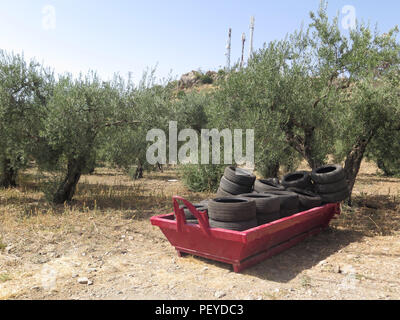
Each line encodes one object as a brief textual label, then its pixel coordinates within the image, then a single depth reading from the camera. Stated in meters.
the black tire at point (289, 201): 6.60
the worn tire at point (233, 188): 7.70
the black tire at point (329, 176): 7.80
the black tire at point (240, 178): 7.70
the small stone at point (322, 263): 5.87
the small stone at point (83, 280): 5.11
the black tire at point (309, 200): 7.27
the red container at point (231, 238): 5.30
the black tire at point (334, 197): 7.81
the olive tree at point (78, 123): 9.65
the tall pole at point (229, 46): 45.76
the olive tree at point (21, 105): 9.98
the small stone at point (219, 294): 4.57
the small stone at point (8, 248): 6.70
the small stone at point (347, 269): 5.48
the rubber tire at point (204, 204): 6.51
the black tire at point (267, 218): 6.09
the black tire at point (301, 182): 8.12
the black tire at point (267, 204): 6.11
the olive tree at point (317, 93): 9.23
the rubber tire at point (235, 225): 5.52
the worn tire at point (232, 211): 5.55
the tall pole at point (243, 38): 51.53
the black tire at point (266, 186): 7.81
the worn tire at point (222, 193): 7.81
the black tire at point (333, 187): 7.79
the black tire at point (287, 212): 6.62
